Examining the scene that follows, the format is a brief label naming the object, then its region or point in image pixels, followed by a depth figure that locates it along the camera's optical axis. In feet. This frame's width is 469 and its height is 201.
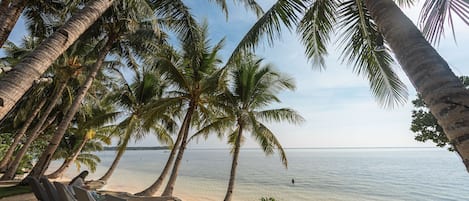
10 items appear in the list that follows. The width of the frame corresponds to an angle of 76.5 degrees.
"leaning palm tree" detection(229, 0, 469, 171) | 5.88
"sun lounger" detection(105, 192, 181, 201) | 18.56
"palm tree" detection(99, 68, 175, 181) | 44.65
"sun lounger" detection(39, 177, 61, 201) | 14.15
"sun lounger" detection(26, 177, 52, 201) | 15.51
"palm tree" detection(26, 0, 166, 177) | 29.89
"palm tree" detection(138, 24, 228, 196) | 35.17
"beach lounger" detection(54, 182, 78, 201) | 12.15
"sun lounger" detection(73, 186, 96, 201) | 10.05
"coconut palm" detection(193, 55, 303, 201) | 35.35
